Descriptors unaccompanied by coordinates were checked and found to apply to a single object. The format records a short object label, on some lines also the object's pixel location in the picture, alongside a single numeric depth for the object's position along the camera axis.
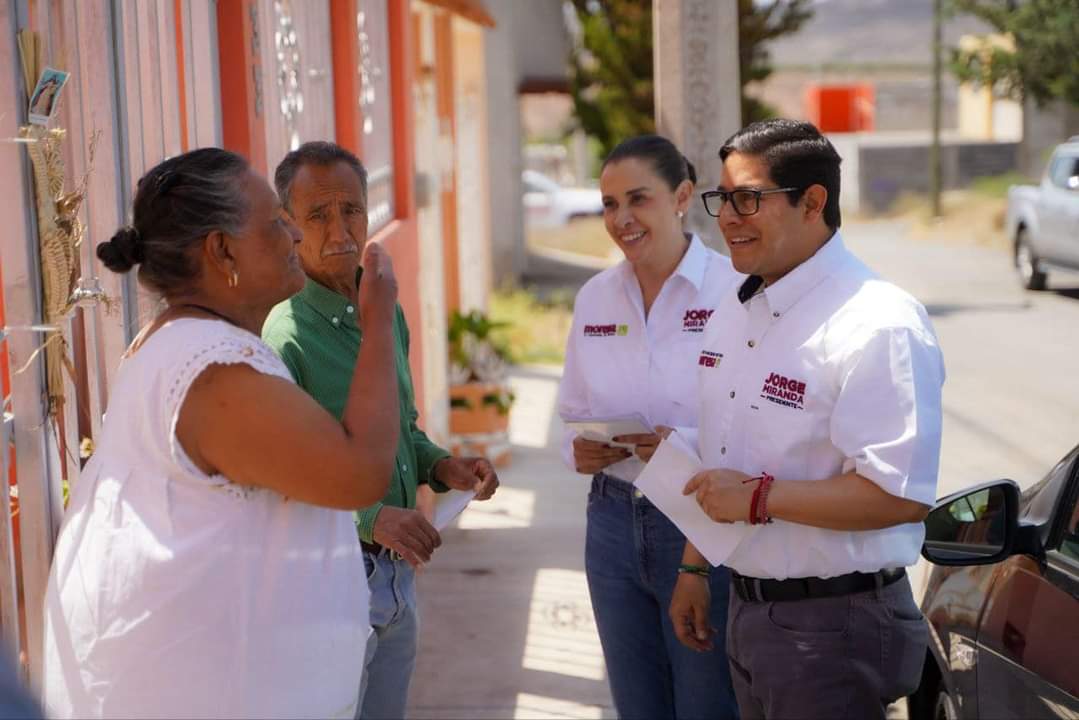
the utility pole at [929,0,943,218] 33.83
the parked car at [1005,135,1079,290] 15.35
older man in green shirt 3.01
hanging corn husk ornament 2.89
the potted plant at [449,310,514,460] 9.71
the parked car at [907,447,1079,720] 2.91
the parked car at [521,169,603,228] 32.31
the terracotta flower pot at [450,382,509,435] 9.70
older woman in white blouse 2.16
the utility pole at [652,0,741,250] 6.38
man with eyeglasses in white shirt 2.81
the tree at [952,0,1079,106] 23.17
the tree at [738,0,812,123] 19.73
